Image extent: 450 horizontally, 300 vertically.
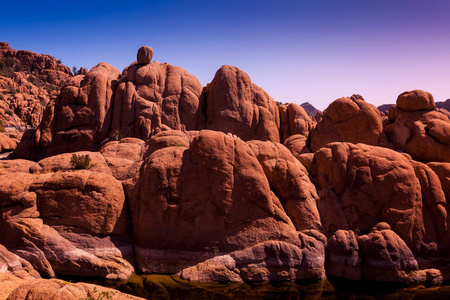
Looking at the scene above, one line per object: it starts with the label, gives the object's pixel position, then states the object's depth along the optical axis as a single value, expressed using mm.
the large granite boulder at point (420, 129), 22672
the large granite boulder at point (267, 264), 13727
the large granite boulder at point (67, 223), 13336
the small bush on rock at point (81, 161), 16219
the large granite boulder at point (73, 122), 26922
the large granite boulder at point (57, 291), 8305
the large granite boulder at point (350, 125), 25688
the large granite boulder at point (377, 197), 15539
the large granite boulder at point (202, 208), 14422
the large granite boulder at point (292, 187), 15945
